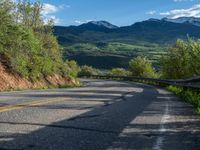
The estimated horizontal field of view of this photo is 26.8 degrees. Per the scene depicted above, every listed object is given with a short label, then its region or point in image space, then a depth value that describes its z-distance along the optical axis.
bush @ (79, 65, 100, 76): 118.86
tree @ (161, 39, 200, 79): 41.25
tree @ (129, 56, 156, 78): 96.00
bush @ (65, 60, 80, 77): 43.48
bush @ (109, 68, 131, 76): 122.54
